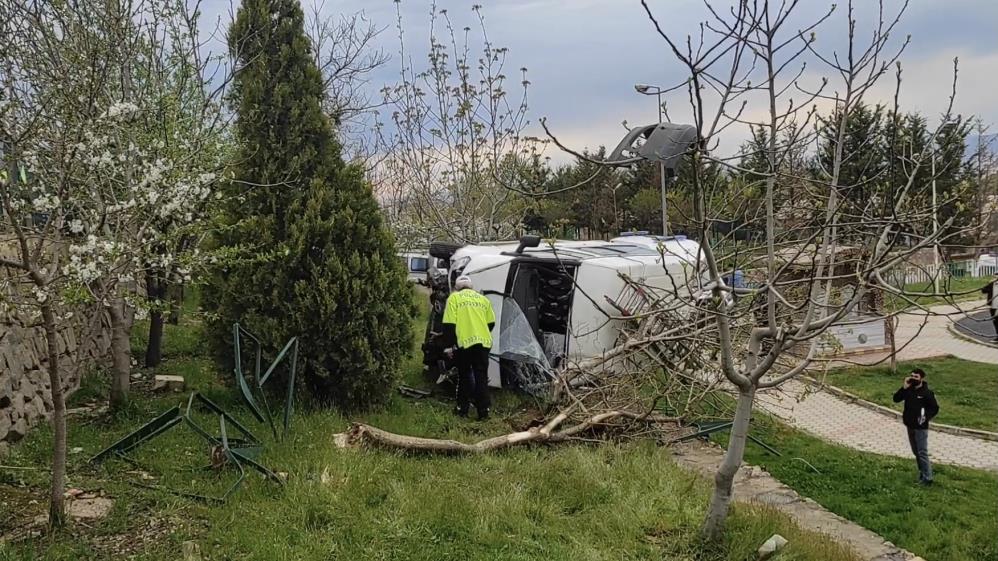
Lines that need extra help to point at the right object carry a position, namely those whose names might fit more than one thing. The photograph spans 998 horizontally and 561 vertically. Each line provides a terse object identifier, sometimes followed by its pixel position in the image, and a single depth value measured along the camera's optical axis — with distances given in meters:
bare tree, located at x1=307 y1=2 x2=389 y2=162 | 13.90
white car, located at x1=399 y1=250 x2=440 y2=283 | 24.34
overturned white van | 9.14
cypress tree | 7.41
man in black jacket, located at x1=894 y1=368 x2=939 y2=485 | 7.60
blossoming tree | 4.33
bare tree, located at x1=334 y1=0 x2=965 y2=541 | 3.97
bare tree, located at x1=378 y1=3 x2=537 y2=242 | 14.30
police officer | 8.29
